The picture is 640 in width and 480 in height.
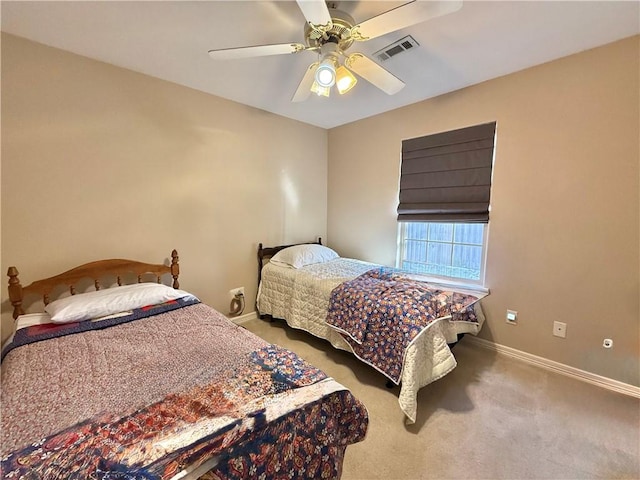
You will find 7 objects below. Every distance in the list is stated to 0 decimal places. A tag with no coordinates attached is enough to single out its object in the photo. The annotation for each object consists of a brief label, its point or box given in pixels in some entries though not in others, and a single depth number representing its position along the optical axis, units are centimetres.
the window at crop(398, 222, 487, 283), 272
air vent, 189
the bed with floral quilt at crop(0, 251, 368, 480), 78
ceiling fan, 124
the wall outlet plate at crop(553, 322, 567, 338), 224
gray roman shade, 258
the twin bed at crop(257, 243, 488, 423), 180
